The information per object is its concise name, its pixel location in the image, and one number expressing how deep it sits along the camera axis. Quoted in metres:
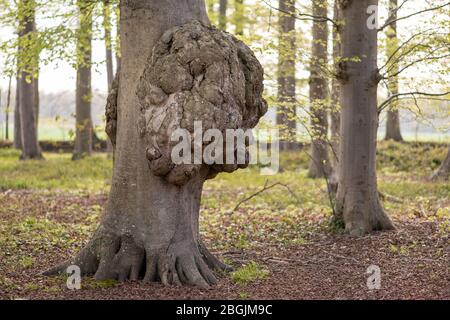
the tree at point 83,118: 22.50
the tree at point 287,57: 10.70
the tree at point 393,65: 10.75
